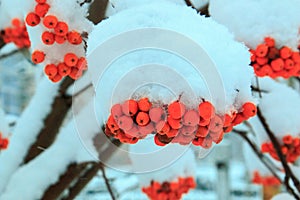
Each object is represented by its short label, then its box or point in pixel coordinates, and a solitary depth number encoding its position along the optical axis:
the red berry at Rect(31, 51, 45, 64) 0.67
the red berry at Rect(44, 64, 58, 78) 0.67
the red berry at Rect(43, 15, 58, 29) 0.65
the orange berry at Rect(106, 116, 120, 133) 0.59
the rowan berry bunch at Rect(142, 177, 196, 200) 0.90
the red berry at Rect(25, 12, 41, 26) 0.67
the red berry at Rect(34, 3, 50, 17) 0.66
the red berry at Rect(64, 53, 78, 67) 0.67
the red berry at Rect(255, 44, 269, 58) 0.70
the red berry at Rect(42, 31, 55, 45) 0.66
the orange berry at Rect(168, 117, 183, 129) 0.58
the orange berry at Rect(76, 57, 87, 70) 0.67
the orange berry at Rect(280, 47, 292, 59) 0.70
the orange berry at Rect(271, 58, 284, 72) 0.70
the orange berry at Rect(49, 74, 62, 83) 0.68
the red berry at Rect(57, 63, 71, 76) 0.67
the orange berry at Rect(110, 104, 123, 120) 0.58
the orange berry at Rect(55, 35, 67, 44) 0.67
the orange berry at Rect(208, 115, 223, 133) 0.59
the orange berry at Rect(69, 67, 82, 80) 0.68
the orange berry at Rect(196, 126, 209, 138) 0.59
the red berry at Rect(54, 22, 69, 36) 0.66
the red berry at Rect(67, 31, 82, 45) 0.66
